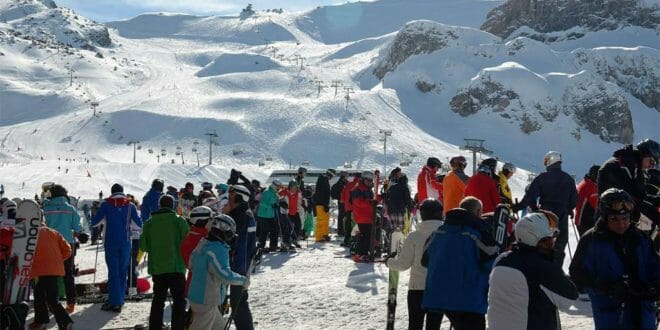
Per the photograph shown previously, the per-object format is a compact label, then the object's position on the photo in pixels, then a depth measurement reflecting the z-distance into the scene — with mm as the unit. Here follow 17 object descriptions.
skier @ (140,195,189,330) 8039
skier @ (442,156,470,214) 9953
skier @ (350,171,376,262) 13555
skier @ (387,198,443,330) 6564
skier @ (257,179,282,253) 15391
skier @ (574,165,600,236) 8688
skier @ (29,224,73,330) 7906
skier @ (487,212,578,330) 4758
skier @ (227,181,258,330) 7387
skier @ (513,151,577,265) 8852
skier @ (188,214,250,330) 6543
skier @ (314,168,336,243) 18016
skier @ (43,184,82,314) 9922
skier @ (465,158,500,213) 8766
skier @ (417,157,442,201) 12171
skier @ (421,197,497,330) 5492
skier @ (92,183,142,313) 9539
